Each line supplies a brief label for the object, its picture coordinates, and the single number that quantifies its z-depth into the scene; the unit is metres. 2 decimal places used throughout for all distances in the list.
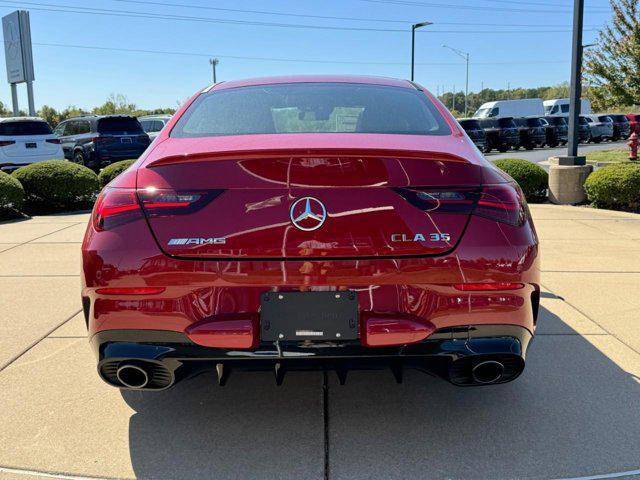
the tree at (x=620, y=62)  17.59
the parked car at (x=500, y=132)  28.25
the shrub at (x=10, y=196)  9.55
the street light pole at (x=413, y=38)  33.27
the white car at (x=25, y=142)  14.41
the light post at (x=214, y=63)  61.39
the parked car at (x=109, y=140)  17.67
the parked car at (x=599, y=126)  35.58
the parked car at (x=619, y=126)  36.53
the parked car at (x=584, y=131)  34.09
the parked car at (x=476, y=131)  25.89
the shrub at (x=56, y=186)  10.54
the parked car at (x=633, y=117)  35.97
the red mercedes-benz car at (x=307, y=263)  2.45
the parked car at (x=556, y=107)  38.72
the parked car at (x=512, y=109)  34.16
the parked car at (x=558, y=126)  30.97
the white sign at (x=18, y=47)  28.78
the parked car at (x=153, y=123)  23.45
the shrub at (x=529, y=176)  10.74
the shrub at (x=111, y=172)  11.88
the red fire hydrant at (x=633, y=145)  17.70
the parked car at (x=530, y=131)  29.58
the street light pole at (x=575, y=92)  10.39
